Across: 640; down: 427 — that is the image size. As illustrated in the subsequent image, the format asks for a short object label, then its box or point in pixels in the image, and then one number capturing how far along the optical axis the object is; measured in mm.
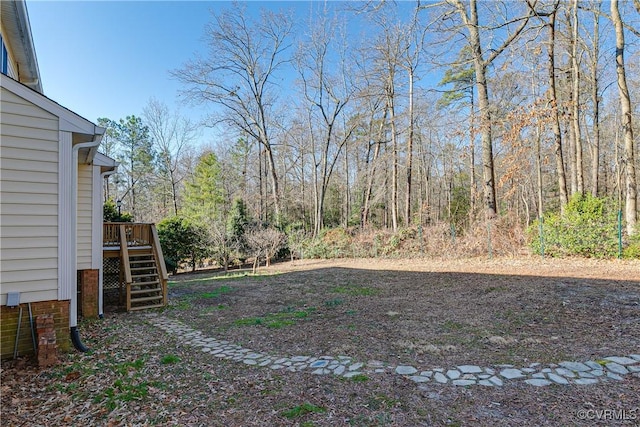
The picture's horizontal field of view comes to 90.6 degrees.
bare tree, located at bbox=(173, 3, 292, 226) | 18438
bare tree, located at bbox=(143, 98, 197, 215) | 23047
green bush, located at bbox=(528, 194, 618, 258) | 8688
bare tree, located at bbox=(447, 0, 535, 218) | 10898
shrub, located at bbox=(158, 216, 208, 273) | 15383
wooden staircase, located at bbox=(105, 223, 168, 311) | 6633
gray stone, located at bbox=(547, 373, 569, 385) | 2852
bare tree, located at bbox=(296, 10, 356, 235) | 18469
